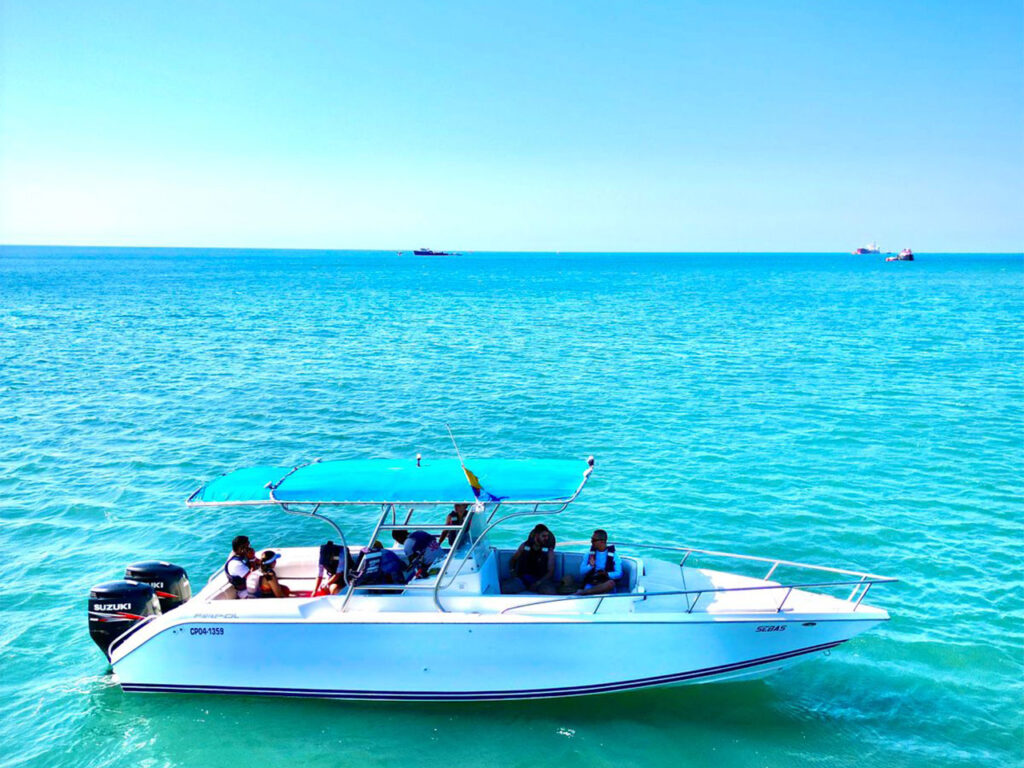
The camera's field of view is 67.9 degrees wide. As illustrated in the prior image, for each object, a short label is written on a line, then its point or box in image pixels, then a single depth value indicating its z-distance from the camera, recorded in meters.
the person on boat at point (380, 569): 8.71
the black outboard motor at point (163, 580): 9.22
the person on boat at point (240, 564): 9.01
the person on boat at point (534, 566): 9.26
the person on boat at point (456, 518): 8.98
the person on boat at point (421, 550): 9.08
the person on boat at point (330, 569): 8.81
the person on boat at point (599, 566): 8.90
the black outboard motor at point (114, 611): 8.91
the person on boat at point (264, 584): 8.90
